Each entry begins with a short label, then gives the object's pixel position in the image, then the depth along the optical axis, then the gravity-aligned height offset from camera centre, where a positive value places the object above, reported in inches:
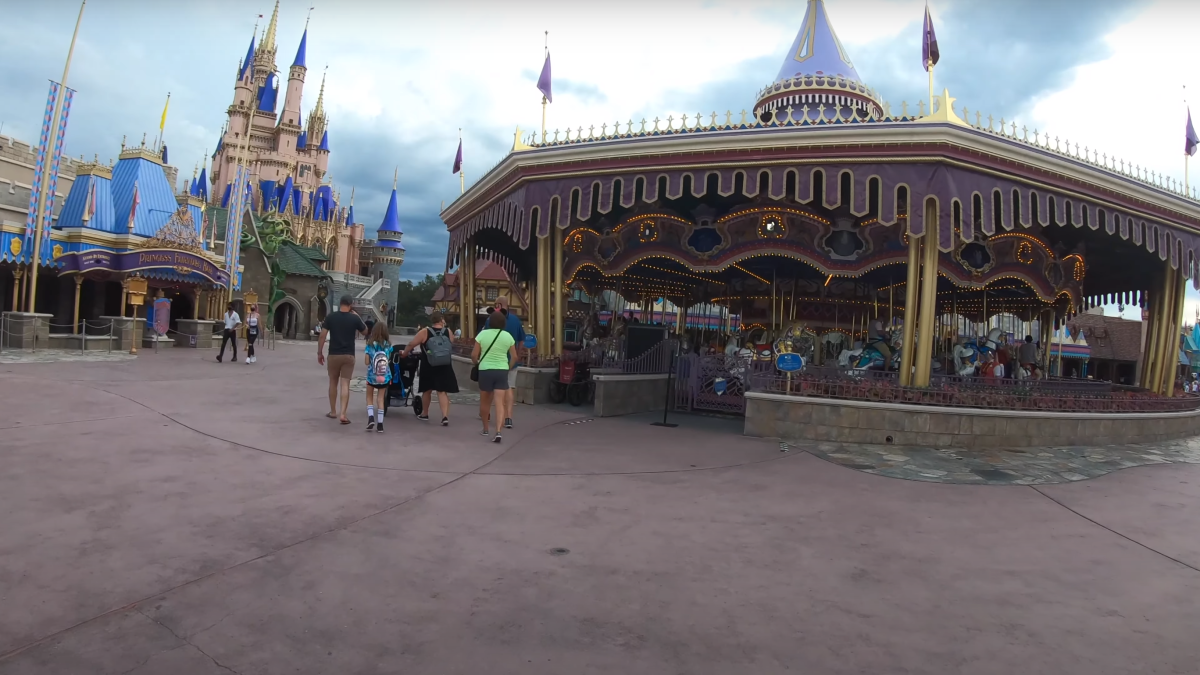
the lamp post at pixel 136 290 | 851.1 +40.3
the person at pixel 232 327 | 655.1 -1.2
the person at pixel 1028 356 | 666.8 +21.3
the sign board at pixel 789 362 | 385.4 -0.8
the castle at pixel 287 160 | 2632.9 +749.5
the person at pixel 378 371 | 320.5 -18.1
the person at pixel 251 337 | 665.4 -10.5
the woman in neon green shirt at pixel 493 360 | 328.5 -9.4
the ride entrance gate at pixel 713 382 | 503.8 -21.0
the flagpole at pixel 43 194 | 702.5 +134.5
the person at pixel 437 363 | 351.3 -13.8
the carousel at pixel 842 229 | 413.4 +112.3
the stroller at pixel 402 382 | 367.9 -26.7
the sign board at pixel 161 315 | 828.6 +8.2
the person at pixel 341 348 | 331.6 -8.4
